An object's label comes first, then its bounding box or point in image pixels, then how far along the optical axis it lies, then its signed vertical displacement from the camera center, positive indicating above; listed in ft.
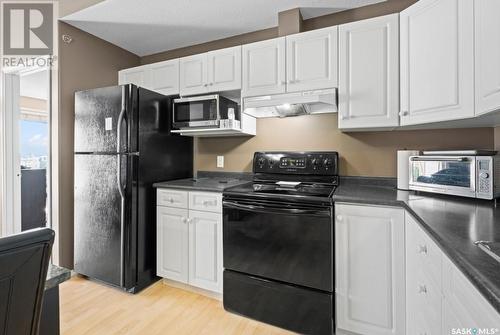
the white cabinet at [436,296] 2.18 -1.44
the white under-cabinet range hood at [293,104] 6.22 +1.59
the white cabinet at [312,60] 6.40 +2.73
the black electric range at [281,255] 5.37 -2.02
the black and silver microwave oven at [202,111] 7.52 +1.66
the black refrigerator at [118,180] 7.05 -0.43
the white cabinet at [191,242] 6.72 -2.14
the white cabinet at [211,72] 7.53 +2.89
